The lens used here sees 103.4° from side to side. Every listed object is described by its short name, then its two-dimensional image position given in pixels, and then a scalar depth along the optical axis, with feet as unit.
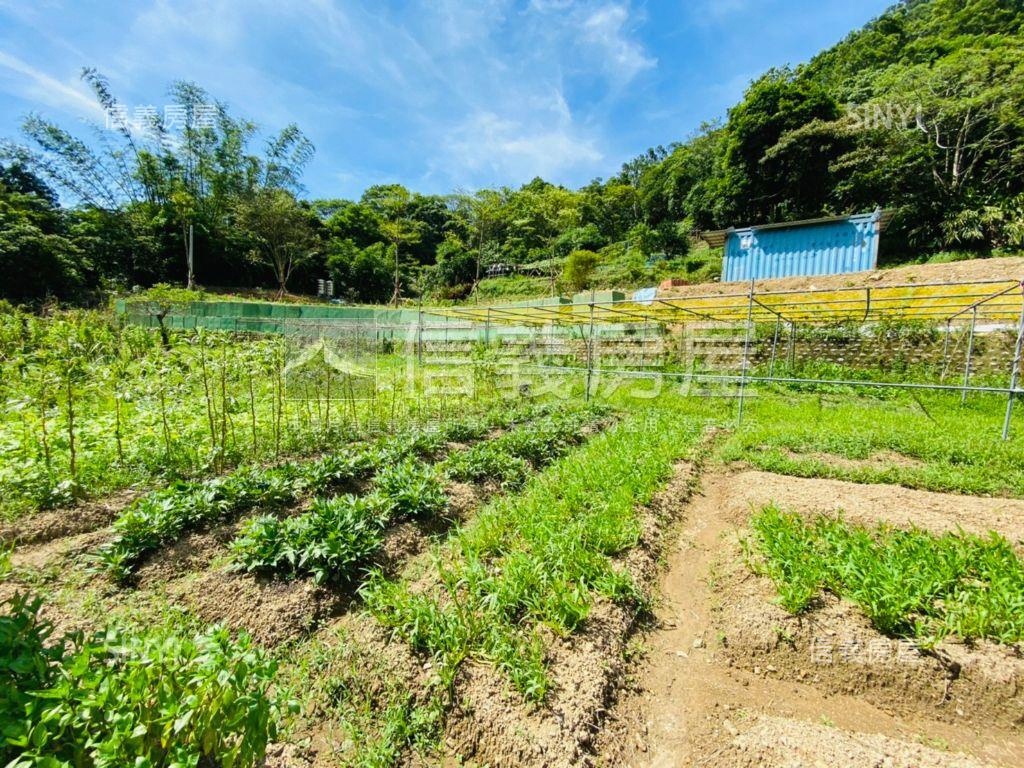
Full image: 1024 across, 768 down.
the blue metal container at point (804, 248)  45.44
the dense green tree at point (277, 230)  91.97
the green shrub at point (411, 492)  11.25
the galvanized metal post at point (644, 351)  44.64
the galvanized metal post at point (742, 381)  23.27
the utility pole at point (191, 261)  81.92
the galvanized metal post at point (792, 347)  39.23
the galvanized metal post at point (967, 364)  26.30
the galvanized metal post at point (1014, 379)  18.82
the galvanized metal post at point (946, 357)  34.12
